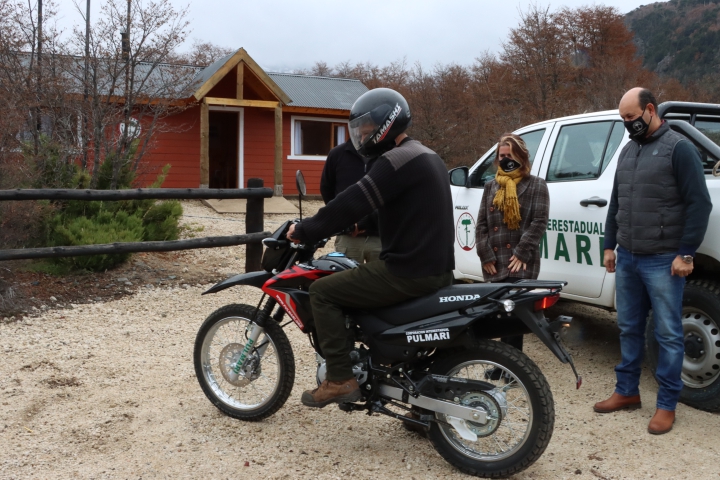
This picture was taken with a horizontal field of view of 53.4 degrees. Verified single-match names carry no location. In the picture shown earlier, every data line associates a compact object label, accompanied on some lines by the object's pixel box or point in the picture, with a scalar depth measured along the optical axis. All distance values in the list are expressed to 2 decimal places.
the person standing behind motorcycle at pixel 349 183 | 5.55
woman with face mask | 4.85
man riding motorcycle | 3.61
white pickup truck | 4.54
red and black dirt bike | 3.51
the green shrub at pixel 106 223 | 8.37
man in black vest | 4.12
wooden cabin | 18.22
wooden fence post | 8.70
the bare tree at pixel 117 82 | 10.96
